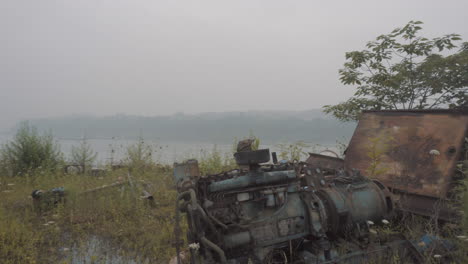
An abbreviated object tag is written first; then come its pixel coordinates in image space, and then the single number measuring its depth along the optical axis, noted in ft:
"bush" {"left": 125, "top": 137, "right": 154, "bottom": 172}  27.63
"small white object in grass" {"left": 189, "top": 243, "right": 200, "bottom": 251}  8.44
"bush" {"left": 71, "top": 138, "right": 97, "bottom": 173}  25.71
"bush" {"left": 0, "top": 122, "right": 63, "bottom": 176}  25.03
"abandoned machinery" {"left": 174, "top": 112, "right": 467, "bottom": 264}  8.99
